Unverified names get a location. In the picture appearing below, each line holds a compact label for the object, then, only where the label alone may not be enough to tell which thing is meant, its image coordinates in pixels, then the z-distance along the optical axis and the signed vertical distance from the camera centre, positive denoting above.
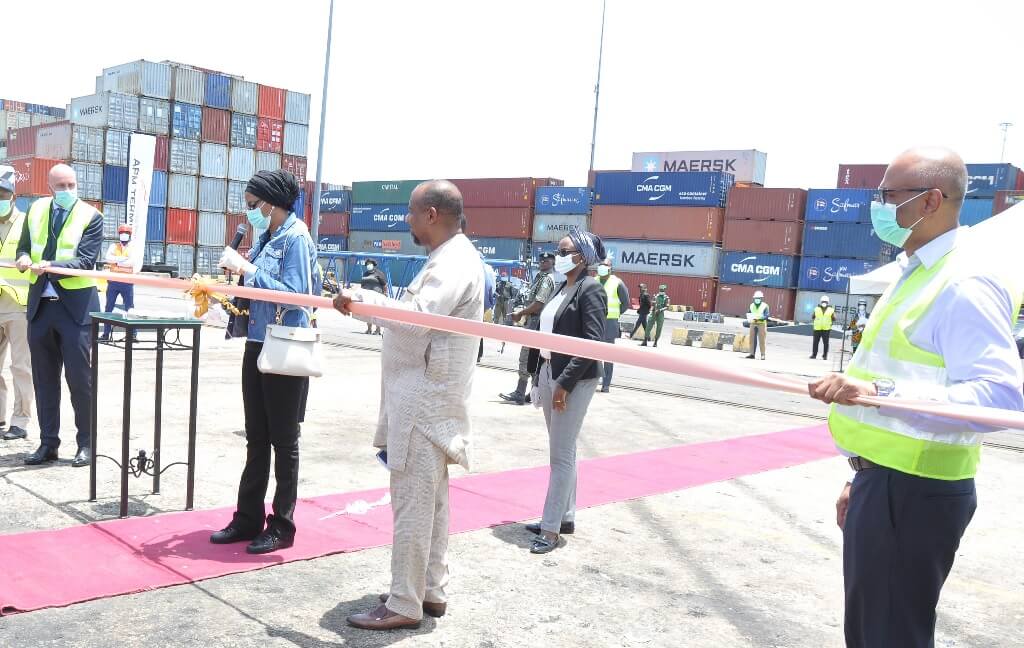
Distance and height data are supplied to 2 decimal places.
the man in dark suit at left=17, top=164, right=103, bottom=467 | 5.63 -0.52
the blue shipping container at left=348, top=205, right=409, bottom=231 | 53.41 +2.23
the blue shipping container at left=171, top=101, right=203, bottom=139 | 36.97 +5.12
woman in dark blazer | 4.80 -0.61
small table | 4.66 -0.88
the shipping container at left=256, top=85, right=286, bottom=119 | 39.87 +6.73
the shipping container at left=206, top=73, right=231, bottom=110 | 37.97 +6.73
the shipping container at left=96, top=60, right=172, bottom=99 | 36.16 +6.67
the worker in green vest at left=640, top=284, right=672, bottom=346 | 23.28 -1.05
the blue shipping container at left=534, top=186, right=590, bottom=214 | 47.12 +3.81
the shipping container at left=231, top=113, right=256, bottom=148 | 38.75 +5.12
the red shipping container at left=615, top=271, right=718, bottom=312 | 43.00 -0.58
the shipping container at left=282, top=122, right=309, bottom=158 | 40.75 +5.18
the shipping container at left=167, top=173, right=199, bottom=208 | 37.06 +2.02
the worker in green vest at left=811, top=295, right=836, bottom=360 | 23.41 -0.89
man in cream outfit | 3.43 -0.59
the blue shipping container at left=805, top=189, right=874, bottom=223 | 39.59 +4.03
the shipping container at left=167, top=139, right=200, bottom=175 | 36.91 +3.49
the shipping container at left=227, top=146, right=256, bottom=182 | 38.84 +3.63
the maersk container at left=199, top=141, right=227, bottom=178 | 37.81 +3.55
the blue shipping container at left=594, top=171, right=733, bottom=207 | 43.56 +4.61
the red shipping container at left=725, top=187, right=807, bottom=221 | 41.94 +3.99
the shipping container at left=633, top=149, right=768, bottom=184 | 65.62 +9.51
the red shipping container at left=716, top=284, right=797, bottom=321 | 41.59 -0.84
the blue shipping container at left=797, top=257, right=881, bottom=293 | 39.66 +0.85
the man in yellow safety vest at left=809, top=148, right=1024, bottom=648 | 2.06 -0.25
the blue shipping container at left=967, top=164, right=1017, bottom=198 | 38.84 +5.79
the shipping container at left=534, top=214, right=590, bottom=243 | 47.03 +2.43
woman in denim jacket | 4.22 -0.71
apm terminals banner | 17.50 +1.09
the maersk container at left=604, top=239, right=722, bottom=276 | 43.28 +0.97
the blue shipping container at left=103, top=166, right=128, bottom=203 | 35.75 +2.03
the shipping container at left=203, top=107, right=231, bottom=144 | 37.84 +5.13
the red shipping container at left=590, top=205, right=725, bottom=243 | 43.31 +2.80
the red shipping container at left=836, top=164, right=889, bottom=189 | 44.41 +6.18
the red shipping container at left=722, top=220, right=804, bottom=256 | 41.88 +2.38
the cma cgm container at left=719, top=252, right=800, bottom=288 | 41.78 +0.72
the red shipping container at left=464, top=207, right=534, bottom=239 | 48.84 +2.41
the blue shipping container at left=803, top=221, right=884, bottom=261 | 39.81 +2.36
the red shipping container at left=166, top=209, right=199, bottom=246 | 37.16 +0.50
